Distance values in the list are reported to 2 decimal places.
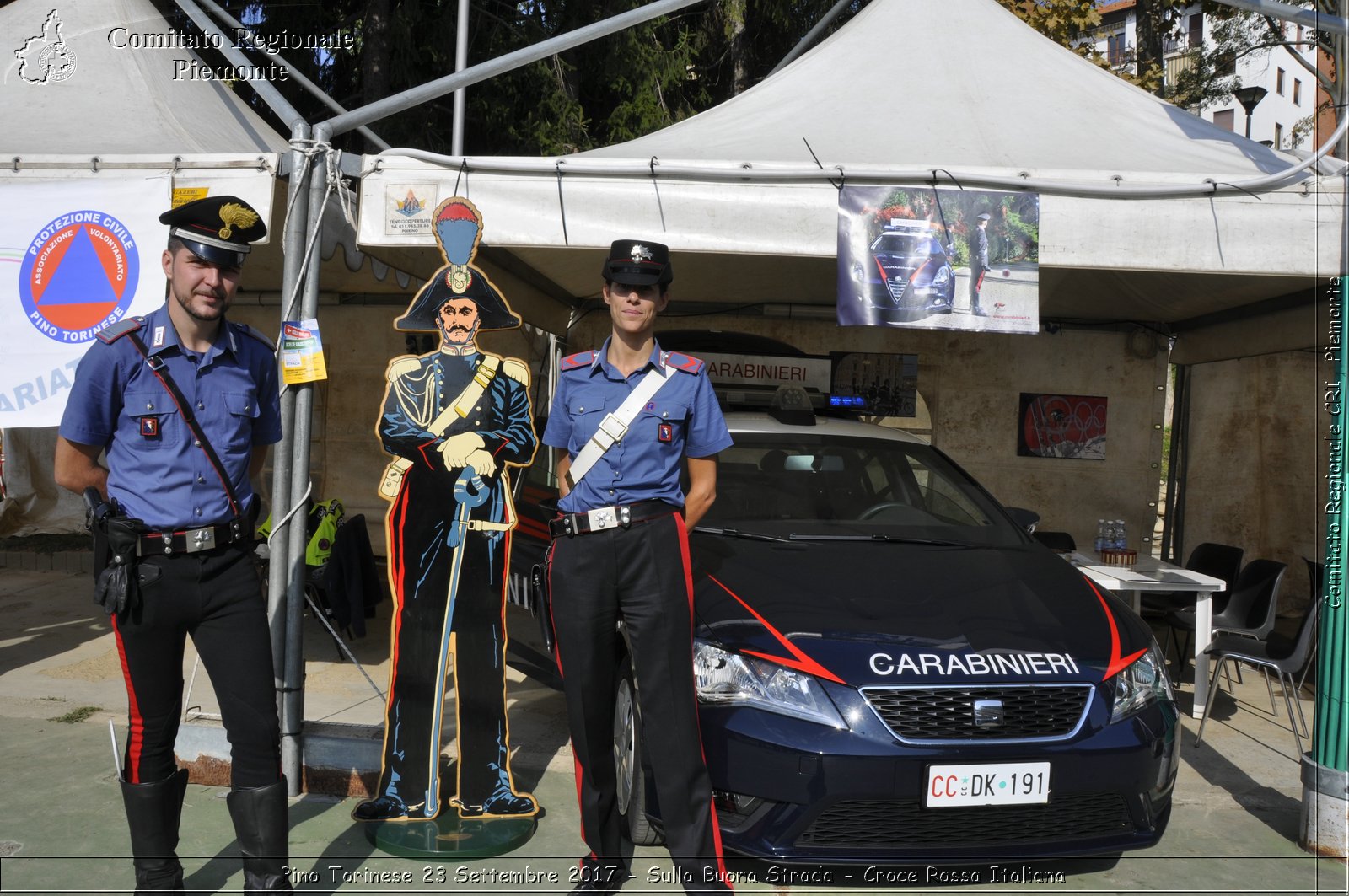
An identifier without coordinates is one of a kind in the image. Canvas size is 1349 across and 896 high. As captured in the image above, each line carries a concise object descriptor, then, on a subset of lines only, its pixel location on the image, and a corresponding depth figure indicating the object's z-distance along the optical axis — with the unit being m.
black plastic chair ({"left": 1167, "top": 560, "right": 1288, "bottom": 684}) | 5.47
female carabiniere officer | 3.03
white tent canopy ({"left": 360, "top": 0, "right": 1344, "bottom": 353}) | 4.23
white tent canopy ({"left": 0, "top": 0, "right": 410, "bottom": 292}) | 4.38
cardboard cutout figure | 3.56
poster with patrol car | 4.32
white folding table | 5.25
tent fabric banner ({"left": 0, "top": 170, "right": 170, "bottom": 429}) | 4.29
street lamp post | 12.14
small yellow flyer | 3.76
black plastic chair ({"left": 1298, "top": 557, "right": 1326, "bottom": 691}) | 4.57
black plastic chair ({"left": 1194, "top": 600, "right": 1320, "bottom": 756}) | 4.78
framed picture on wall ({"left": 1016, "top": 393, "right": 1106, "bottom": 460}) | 8.77
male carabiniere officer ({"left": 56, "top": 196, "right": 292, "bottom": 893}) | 2.79
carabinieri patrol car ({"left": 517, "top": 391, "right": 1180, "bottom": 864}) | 3.02
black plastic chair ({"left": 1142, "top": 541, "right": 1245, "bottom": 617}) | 6.33
